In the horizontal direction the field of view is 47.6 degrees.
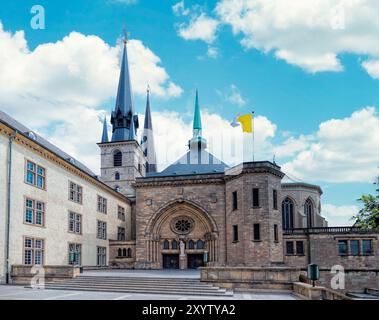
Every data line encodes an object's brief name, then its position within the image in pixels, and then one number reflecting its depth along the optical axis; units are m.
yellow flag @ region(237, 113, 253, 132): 35.19
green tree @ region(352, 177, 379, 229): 26.58
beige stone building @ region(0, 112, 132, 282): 22.83
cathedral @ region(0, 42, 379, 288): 26.86
